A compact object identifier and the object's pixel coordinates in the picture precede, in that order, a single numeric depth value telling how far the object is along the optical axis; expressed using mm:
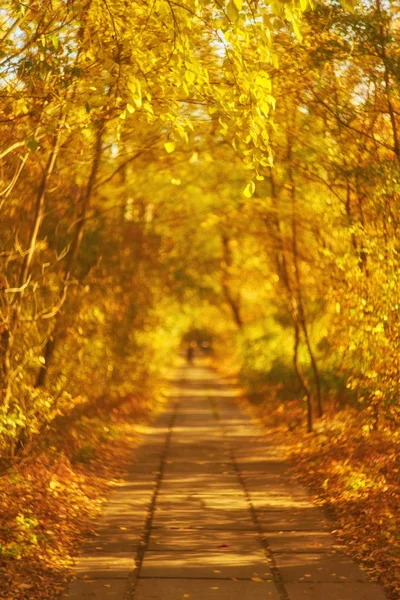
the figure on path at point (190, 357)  56000
